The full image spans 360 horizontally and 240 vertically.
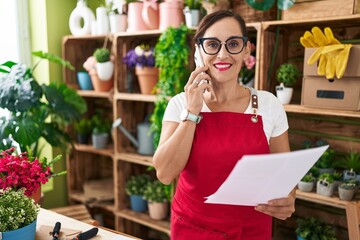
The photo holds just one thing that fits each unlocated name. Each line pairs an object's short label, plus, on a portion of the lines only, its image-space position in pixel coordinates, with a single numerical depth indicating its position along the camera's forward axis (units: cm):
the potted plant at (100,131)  279
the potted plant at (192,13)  214
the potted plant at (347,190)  170
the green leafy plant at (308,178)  185
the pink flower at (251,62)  198
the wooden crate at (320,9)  167
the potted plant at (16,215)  103
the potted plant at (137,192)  260
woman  118
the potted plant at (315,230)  189
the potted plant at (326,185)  178
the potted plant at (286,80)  190
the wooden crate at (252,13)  200
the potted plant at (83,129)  291
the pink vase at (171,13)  224
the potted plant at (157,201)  247
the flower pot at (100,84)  267
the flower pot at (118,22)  253
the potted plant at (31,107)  223
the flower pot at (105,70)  256
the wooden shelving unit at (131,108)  183
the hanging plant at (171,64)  210
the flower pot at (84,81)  281
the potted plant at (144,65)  237
